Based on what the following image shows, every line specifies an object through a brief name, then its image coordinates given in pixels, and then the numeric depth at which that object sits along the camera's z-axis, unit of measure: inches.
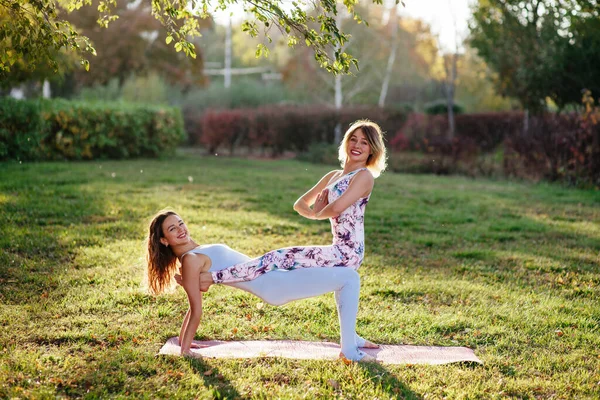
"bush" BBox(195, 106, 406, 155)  763.5
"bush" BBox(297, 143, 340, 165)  686.5
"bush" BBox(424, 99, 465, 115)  866.8
